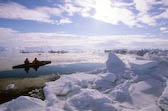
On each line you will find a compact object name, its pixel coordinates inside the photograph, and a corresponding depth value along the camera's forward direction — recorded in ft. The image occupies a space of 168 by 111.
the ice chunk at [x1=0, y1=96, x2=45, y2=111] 16.00
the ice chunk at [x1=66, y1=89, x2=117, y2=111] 17.12
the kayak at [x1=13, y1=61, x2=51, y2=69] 59.02
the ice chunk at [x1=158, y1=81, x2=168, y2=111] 17.04
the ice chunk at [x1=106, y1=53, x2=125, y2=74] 34.63
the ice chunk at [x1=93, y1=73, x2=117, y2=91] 26.78
